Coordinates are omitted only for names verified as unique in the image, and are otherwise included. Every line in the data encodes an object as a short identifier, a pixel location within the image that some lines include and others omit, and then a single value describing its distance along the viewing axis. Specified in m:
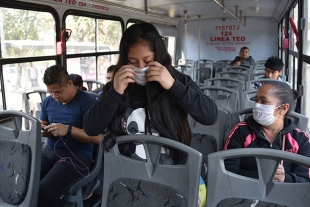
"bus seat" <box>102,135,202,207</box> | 1.15
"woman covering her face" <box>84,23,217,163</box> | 1.23
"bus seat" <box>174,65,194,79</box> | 6.86
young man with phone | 2.09
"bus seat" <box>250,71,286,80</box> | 4.71
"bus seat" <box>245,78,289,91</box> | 3.63
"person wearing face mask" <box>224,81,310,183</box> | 1.60
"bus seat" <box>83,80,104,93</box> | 4.17
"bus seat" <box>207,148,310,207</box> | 1.02
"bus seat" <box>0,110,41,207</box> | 1.69
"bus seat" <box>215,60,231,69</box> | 8.97
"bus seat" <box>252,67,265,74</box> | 6.29
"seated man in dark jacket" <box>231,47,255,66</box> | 6.70
